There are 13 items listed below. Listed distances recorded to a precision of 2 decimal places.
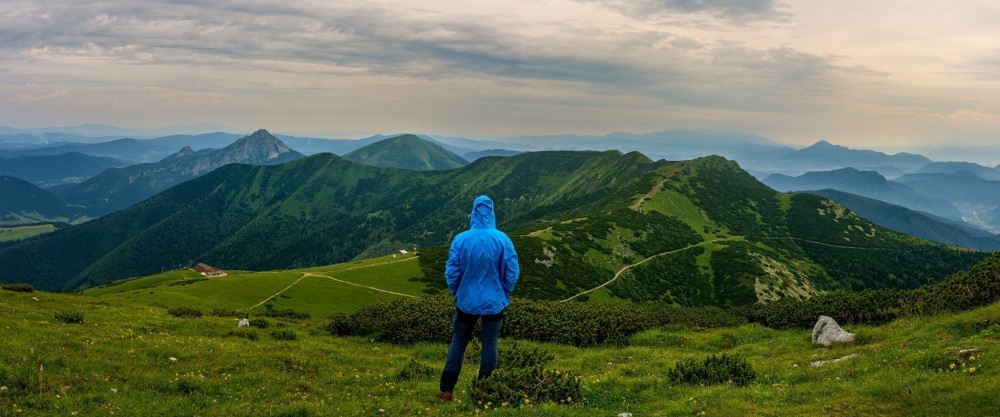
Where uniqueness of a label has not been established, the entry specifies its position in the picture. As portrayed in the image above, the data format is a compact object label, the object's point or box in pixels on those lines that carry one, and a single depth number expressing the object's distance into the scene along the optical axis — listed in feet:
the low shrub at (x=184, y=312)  98.78
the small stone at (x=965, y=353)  44.83
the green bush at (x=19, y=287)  135.23
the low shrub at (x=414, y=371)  56.95
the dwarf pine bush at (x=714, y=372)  55.31
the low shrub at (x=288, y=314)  124.84
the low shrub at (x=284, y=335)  78.84
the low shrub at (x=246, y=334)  76.69
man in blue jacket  42.98
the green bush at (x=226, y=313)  112.76
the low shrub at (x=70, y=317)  71.05
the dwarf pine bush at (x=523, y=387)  45.42
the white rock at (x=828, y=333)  68.64
